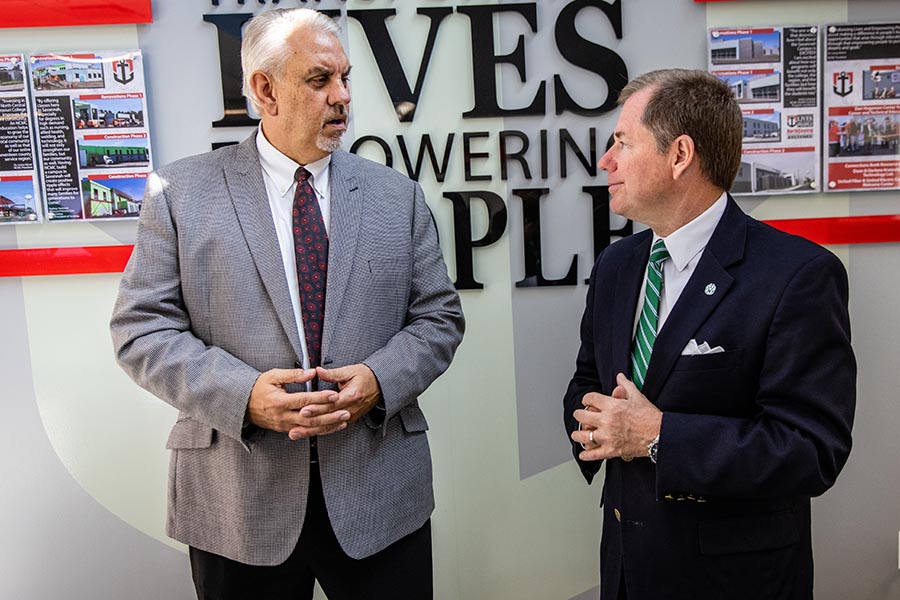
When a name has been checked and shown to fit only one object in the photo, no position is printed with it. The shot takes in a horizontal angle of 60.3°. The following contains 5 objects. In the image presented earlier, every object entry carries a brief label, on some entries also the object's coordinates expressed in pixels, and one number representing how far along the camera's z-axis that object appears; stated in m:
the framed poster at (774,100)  2.45
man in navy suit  1.46
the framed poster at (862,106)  2.46
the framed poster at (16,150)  2.39
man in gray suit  1.70
